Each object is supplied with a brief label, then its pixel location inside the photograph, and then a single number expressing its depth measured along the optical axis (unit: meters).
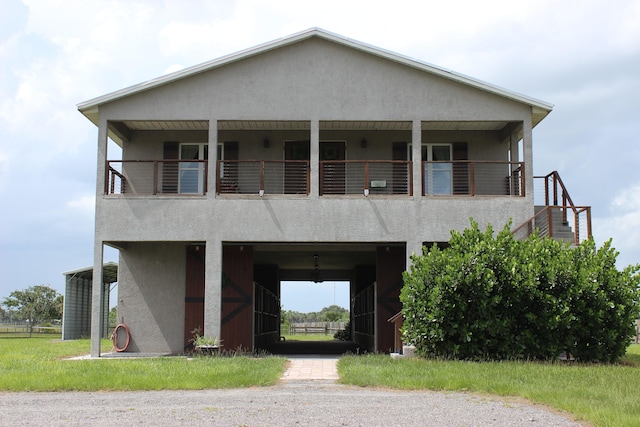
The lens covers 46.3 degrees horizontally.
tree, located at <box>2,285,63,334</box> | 44.91
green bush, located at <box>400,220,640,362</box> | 15.44
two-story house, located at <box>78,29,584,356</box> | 18.42
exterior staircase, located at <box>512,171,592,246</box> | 17.80
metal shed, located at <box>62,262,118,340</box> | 30.41
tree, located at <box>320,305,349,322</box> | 66.51
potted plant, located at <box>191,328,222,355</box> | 17.62
